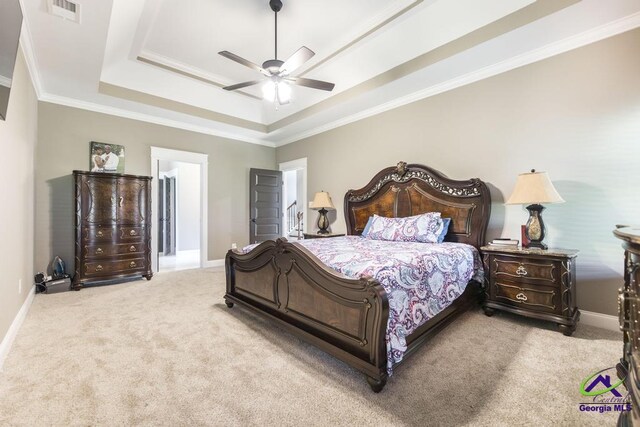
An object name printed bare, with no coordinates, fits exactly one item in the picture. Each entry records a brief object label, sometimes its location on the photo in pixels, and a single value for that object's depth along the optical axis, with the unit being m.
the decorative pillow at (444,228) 3.37
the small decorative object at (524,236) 2.82
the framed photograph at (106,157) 4.46
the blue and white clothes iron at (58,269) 3.96
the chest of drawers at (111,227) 4.01
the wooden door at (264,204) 6.18
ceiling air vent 2.37
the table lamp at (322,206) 5.06
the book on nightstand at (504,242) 2.94
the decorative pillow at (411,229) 3.36
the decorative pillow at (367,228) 4.05
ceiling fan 2.79
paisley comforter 1.78
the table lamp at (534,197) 2.59
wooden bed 1.72
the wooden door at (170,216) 7.57
